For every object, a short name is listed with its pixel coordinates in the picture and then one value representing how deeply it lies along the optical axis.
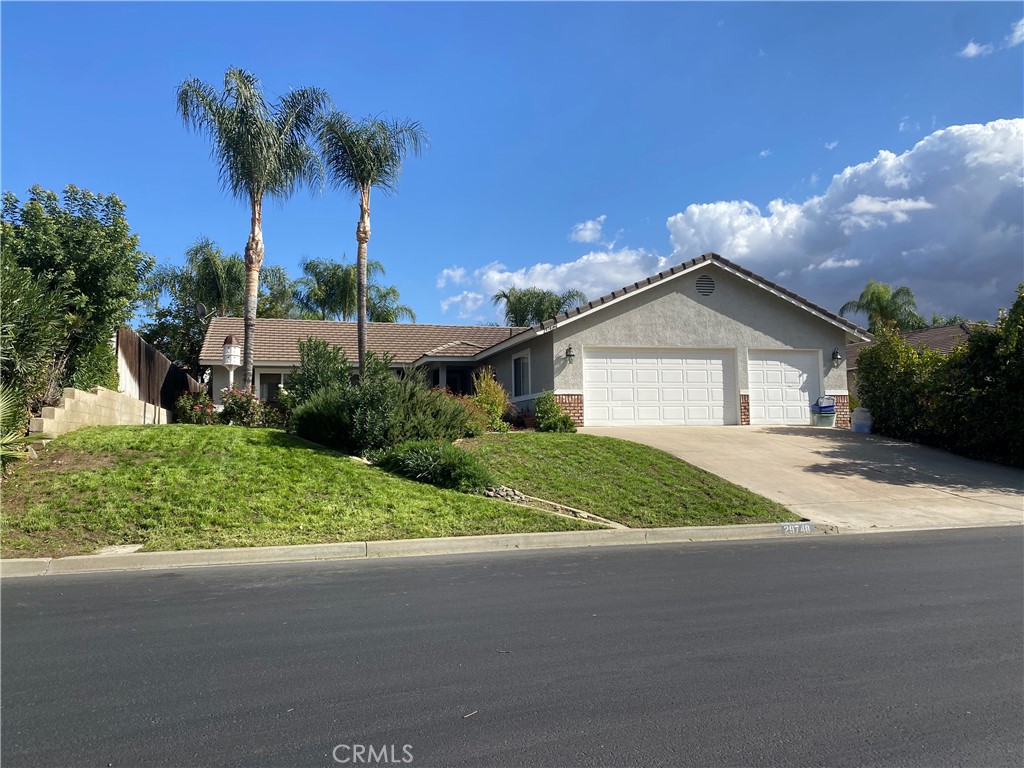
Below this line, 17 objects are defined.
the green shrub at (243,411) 17.45
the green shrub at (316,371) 15.71
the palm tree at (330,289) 38.47
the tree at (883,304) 37.31
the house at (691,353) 19.53
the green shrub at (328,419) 13.22
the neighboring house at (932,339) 28.77
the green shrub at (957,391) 16.36
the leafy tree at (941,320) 51.24
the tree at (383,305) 41.94
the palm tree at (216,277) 35.41
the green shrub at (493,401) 16.81
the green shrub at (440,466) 11.59
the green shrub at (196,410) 17.94
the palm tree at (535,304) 38.12
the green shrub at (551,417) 17.56
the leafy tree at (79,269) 12.96
